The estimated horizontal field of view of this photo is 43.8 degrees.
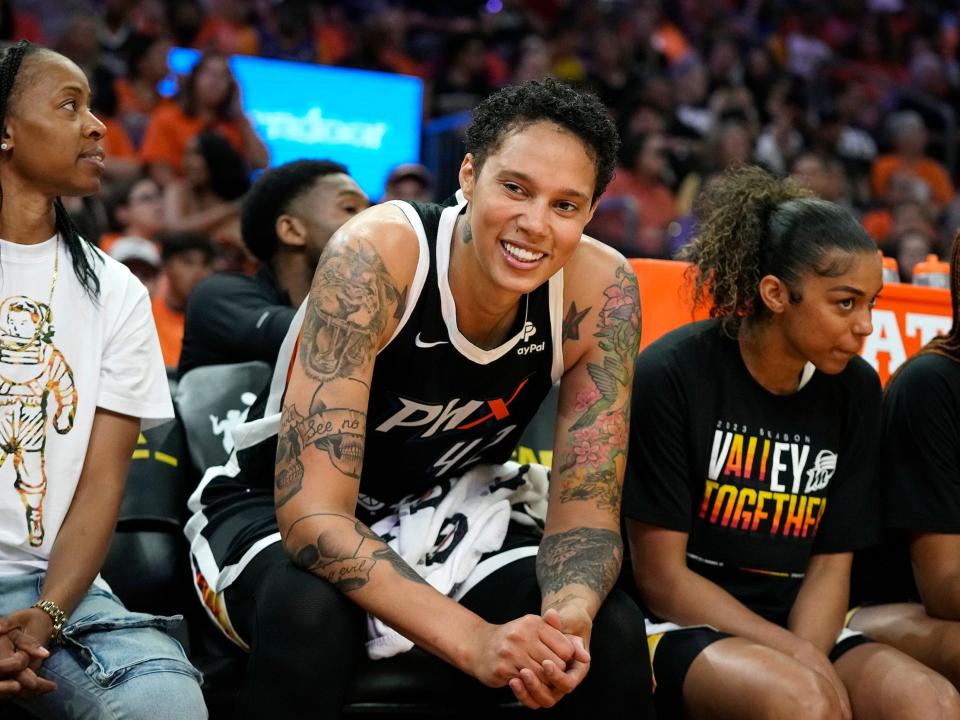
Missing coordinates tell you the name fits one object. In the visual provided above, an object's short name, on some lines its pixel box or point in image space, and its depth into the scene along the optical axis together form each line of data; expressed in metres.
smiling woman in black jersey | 2.10
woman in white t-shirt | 2.29
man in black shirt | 3.44
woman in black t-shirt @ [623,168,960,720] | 2.63
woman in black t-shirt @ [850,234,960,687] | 2.76
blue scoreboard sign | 7.40
